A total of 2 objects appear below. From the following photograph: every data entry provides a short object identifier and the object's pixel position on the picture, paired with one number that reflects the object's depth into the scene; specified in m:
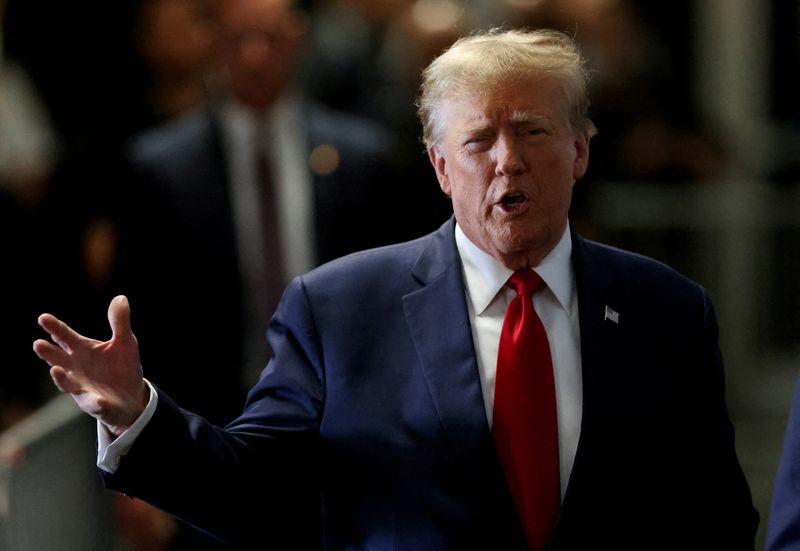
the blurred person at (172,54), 11.09
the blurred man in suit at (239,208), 8.62
